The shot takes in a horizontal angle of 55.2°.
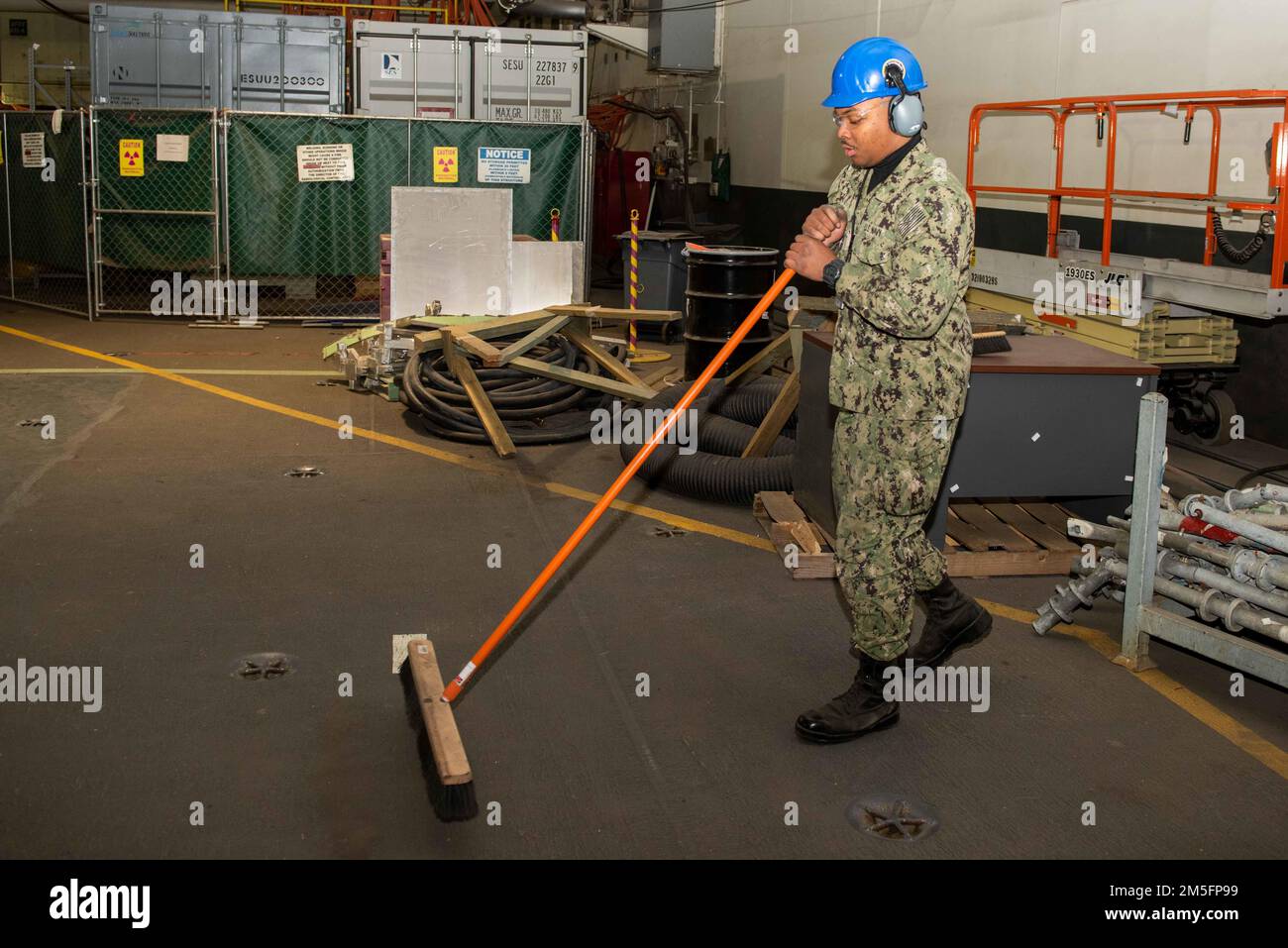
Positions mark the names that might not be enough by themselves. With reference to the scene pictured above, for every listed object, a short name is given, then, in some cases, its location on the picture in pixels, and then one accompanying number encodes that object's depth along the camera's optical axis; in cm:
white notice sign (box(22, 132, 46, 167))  1478
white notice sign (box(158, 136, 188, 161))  1373
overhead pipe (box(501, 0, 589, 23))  1995
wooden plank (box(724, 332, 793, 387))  842
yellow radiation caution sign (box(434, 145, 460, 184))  1405
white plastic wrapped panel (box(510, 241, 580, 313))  1030
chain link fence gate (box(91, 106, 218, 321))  1373
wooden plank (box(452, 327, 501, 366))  848
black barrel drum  1000
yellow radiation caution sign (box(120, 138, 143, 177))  1380
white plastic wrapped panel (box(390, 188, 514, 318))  1003
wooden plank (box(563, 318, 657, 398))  927
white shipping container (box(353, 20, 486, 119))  1575
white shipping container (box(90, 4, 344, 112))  1541
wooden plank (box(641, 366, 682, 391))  1003
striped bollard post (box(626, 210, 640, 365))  1222
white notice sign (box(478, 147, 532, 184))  1412
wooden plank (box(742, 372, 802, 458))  730
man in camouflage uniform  391
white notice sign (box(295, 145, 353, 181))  1376
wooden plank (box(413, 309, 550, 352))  912
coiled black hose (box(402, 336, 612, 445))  855
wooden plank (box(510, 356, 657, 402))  878
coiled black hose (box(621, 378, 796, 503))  704
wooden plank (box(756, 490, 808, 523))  645
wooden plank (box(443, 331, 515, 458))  815
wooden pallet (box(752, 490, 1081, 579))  596
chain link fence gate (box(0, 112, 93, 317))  1436
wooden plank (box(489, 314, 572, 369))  865
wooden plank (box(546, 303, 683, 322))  948
